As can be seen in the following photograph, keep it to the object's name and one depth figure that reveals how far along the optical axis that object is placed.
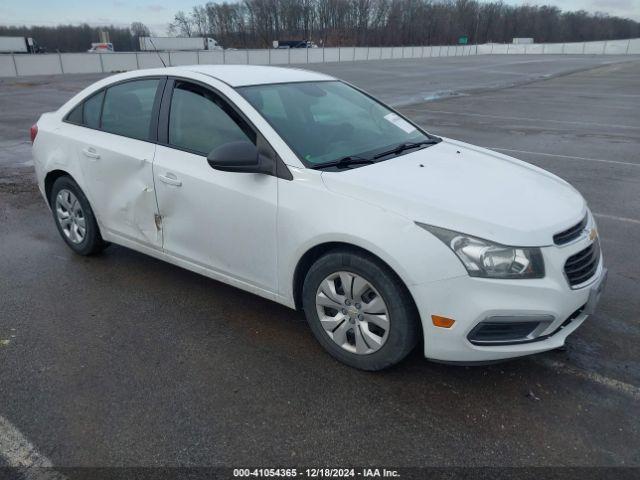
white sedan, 2.63
